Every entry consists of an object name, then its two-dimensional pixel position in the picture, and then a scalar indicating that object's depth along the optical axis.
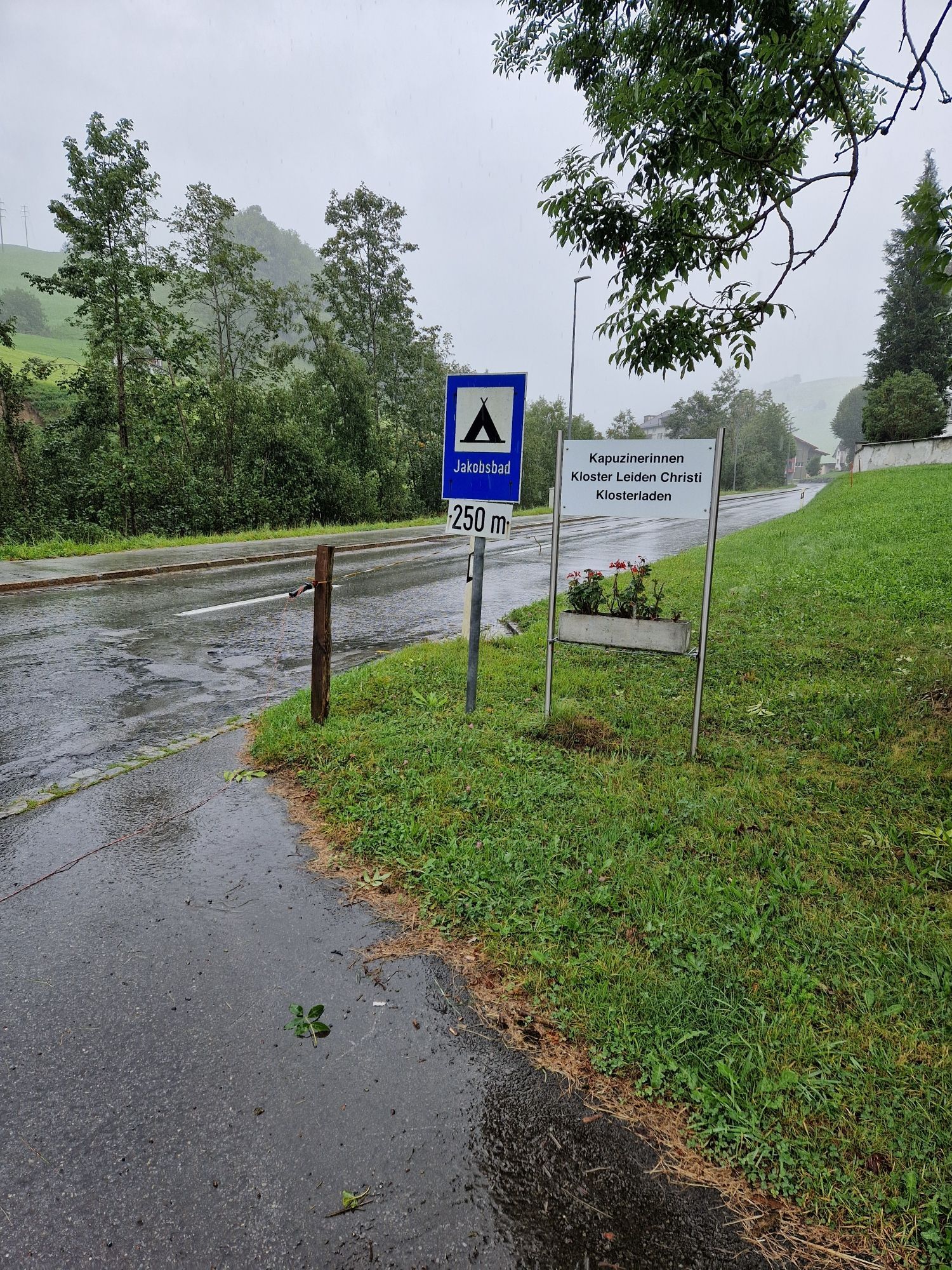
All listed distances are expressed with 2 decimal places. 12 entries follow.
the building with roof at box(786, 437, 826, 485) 142.10
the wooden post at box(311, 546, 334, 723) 4.89
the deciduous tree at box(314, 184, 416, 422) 34.81
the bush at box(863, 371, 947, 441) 41.56
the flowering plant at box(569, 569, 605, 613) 5.92
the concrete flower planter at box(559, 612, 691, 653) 5.26
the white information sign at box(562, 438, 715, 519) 4.47
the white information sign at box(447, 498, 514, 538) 5.09
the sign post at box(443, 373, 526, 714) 4.90
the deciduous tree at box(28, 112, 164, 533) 18.50
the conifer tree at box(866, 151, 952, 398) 46.91
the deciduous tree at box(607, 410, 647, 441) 85.56
